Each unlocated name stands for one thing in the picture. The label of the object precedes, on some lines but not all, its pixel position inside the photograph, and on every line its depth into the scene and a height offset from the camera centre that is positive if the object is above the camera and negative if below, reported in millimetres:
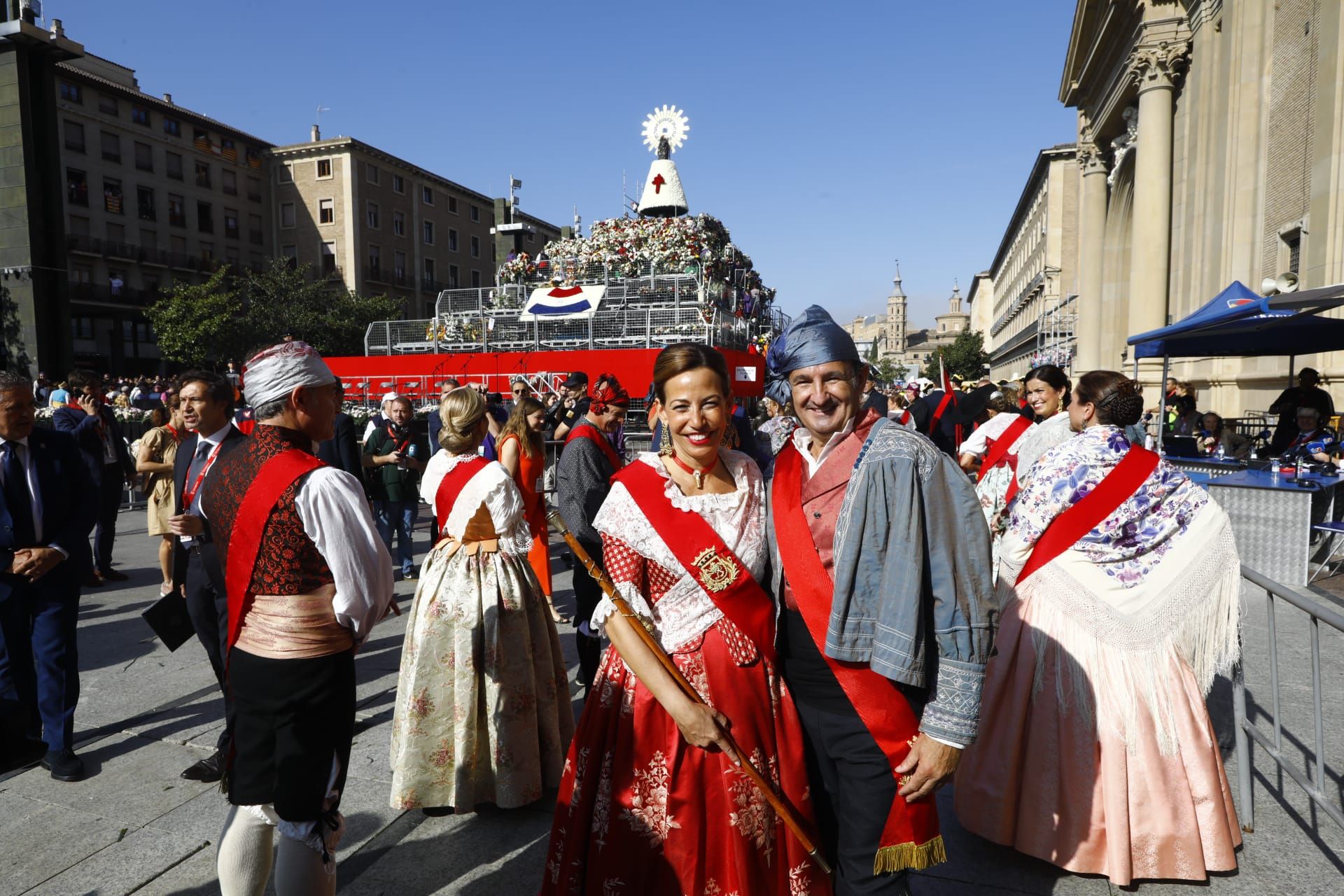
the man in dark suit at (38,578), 3709 -870
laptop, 11180 -872
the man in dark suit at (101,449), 6867 -540
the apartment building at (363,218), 48344 +11420
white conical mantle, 28266 +7126
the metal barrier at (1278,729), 2574 -1360
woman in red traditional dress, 2174 -878
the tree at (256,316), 36406 +3792
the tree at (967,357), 72812 +2936
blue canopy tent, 8023 +695
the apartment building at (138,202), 40812 +11195
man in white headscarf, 2219 -633
